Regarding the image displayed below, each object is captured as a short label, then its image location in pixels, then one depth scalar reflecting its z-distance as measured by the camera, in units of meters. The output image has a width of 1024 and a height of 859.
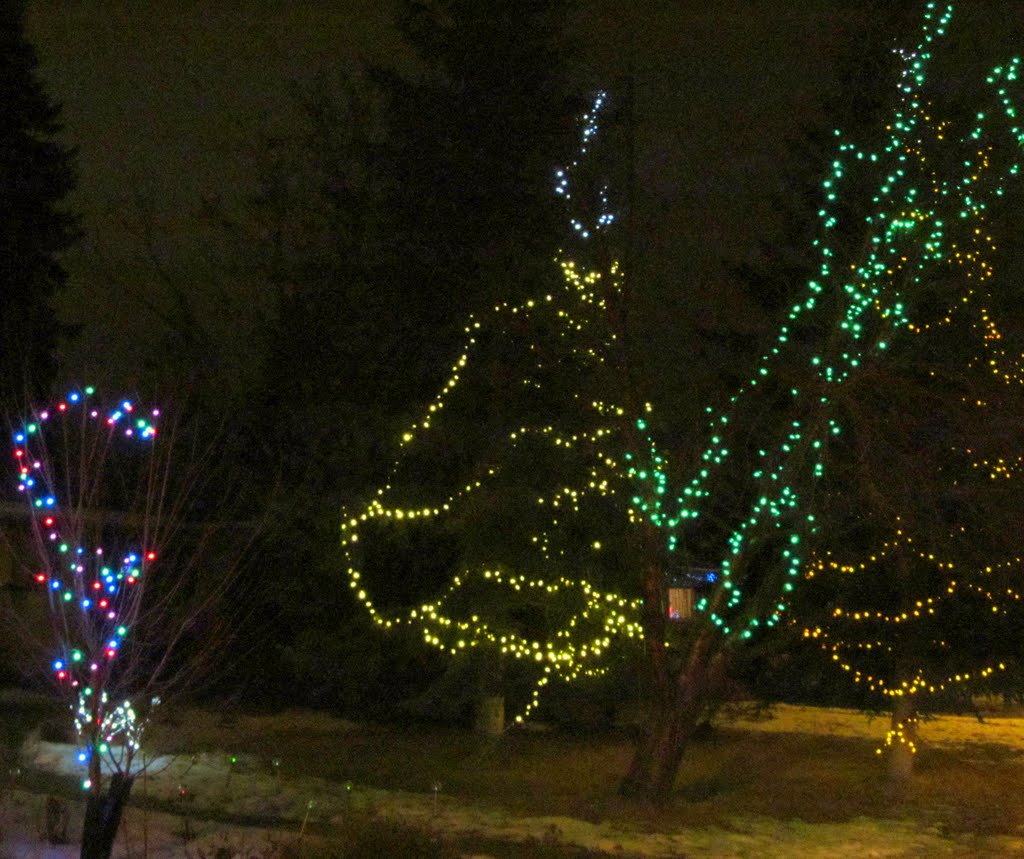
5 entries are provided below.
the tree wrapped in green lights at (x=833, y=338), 12.23
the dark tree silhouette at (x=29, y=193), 23.55
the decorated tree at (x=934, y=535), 11.70
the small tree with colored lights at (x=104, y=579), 8.70
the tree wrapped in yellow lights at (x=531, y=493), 13.08
